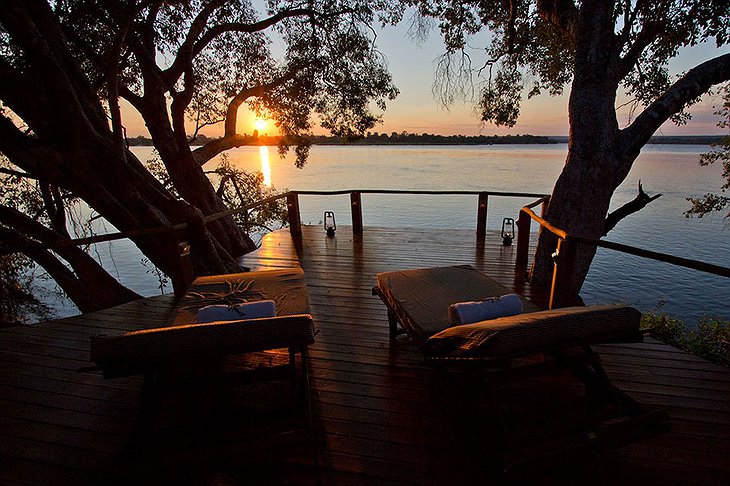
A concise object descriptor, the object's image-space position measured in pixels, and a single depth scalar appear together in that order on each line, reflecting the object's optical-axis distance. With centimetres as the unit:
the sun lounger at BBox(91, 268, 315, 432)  160
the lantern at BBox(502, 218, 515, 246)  646
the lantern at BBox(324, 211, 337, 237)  718
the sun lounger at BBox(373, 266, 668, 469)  159
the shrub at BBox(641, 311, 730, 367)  690
